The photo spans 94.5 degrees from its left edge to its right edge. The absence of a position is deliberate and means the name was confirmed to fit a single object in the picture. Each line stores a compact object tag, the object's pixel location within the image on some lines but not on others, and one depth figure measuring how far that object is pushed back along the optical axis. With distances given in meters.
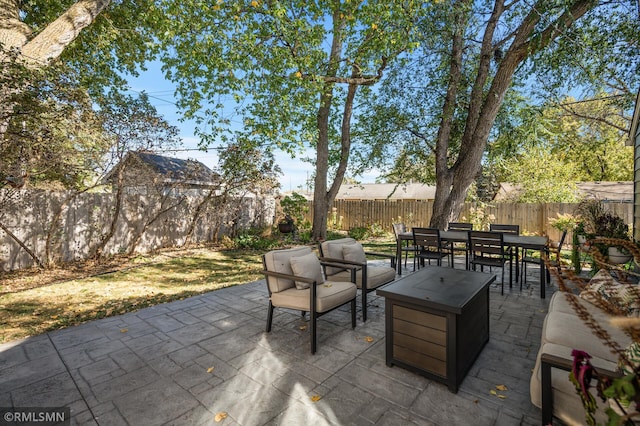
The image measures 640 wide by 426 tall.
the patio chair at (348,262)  3.70
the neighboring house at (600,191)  12.07
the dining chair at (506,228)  5.96
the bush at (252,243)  9.08
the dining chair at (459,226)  6.88
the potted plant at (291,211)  10.80
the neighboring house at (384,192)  19.08
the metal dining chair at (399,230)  6.17
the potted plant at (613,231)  4.06
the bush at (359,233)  11.35
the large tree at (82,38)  5.01
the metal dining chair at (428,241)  5.52
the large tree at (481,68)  5.51
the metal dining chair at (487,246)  4.64
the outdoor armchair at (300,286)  2.96
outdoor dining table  4.35
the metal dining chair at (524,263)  4.90
